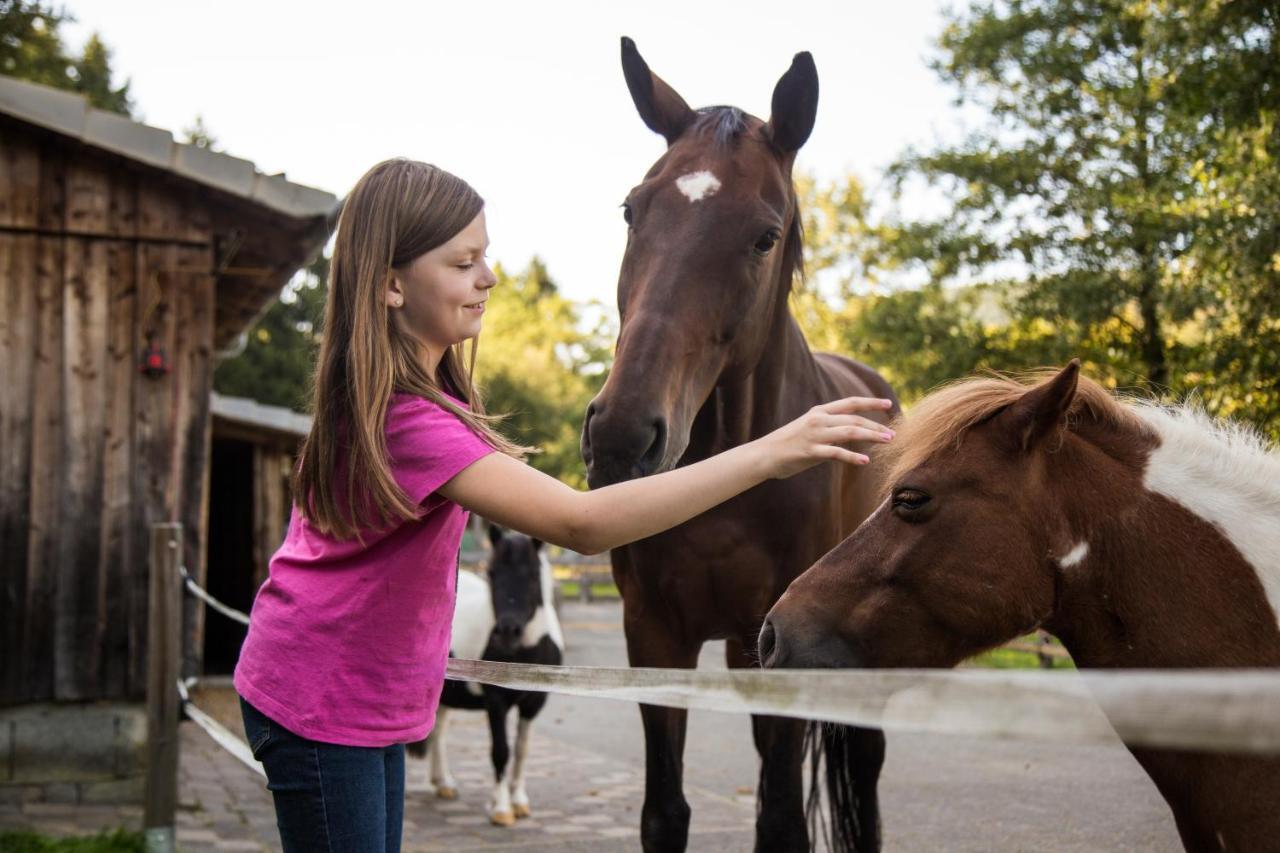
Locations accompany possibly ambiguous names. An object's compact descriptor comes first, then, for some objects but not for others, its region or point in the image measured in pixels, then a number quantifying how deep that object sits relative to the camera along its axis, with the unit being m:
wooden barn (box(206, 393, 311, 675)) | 13.77
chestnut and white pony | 2.10
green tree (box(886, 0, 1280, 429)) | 12.94
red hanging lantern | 7.31
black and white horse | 6.79
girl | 1.95
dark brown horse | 3.08
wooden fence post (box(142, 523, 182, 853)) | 5.14
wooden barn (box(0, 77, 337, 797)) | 7.08
